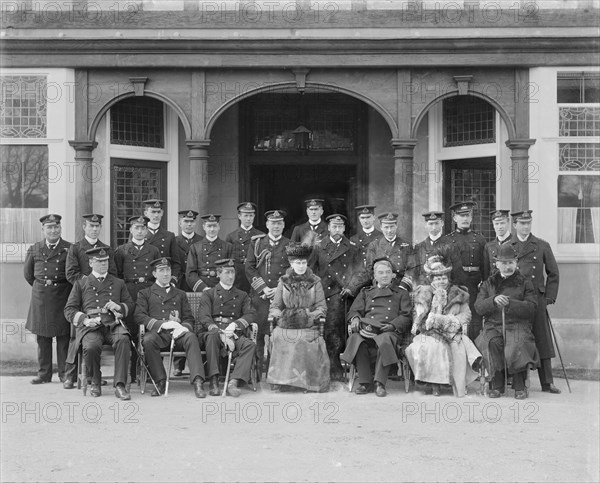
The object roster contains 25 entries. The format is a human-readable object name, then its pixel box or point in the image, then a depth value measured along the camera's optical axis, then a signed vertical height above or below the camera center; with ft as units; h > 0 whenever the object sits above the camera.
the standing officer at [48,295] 33.71 -2.18
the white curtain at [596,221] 39.55 +0.74
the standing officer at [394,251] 33.83 -0.51
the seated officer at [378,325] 31.09 -3.12
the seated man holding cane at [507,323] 30.83 -3.03
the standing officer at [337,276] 33.88 -1.47
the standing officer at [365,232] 34.83 +0.23
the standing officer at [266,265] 34.47 -1.06
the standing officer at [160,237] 35.45 +0.03
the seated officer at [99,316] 30.73 -2.76
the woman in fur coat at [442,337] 31.04 -3.49
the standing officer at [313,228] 35.04 +0.38
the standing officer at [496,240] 33.65 -0.10
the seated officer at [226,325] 31.27 -3.15
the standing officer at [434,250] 33.65 -0.46
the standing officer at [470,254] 34.24 -0.62
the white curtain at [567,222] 39.50 +0.70
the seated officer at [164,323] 31.14 -3.07
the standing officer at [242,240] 35.83 -0.09
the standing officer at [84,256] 33.45 -0.69
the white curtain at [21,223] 40.01 +0.66
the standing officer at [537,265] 32.68 -1.02
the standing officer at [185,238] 36.47 -0.01
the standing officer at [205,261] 34.73 -0.91
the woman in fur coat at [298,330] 31.45 -3.31
